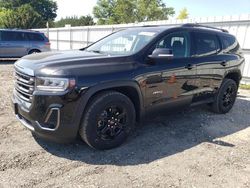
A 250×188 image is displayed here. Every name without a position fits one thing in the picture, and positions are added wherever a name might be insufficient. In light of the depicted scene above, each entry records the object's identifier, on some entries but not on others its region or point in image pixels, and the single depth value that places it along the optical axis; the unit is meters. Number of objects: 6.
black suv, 2.59
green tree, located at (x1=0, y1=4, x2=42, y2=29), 30.86
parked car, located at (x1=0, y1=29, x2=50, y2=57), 10.48
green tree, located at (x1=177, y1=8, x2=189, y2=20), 42.95
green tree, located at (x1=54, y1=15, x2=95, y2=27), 44.03
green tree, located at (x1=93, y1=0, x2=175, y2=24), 34.31
